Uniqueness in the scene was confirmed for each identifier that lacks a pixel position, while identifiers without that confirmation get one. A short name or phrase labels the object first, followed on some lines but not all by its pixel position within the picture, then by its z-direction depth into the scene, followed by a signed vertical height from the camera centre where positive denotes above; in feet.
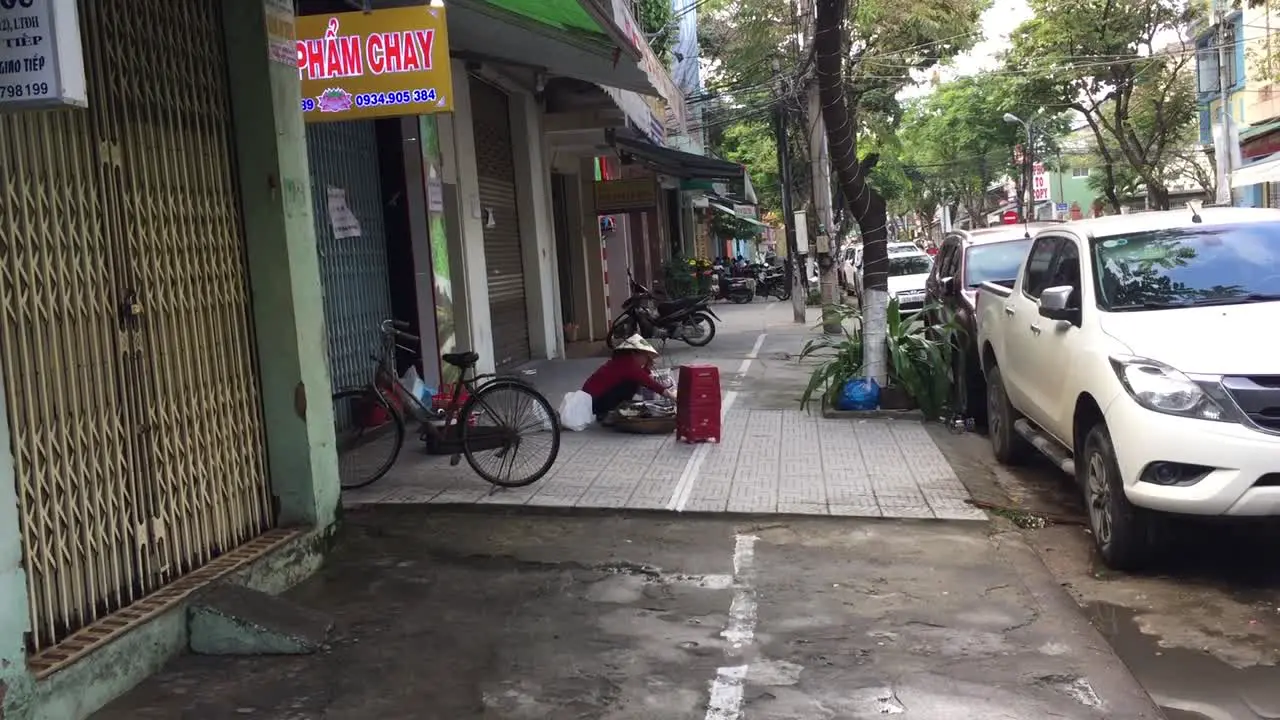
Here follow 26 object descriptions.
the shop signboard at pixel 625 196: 54.54 +4.49
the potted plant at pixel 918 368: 32.01 -3.36
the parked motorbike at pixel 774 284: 102.12 -1.44
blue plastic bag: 32.55 -4.07
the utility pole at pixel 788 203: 69.92 +5.15
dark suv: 31.45 -0.82
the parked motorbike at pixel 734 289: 94.61 -1.44
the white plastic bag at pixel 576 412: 29.81 -3.53
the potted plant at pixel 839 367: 33.27 -3.27
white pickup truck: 15.74 -2.10
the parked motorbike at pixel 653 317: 50.93 -1.79
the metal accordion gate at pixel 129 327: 12.40 -0.04
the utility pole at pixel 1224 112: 83.05 +10.41
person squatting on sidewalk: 28.66 -2.64
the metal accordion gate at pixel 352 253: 27.48 +1.43
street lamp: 134.92 +10.93
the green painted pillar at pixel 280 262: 17.34 +0.82
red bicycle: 22.91 -2.88
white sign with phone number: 10.24 +2.66
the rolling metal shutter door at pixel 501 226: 41.78 +2.76
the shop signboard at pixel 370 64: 22.24 +5.04
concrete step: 14.19 -4.27
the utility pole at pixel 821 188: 57.82 +4.42
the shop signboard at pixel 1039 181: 161.79 +10.37
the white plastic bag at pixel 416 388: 24.40 -2.04
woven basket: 29.27 -4.02
